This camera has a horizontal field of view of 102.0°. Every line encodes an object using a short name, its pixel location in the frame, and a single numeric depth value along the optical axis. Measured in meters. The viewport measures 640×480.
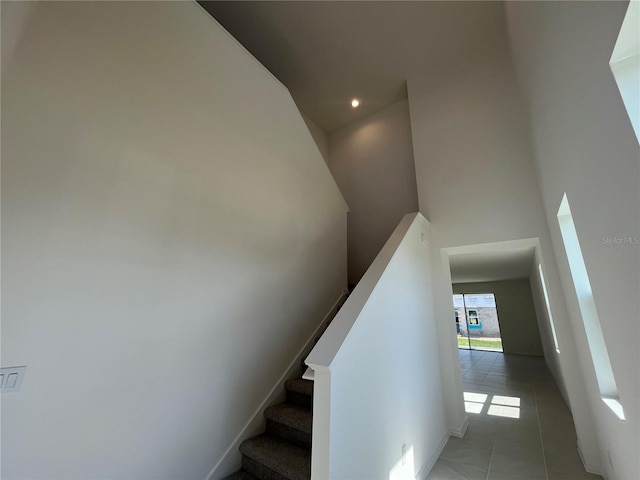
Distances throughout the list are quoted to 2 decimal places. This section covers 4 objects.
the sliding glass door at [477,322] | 9.07
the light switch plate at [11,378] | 1.14
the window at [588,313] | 1.72
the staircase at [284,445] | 1.73
